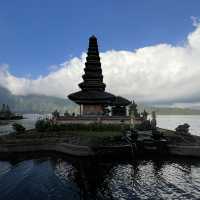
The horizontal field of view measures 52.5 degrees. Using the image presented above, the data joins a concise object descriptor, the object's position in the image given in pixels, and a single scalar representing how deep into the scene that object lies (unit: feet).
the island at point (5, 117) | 487.43
